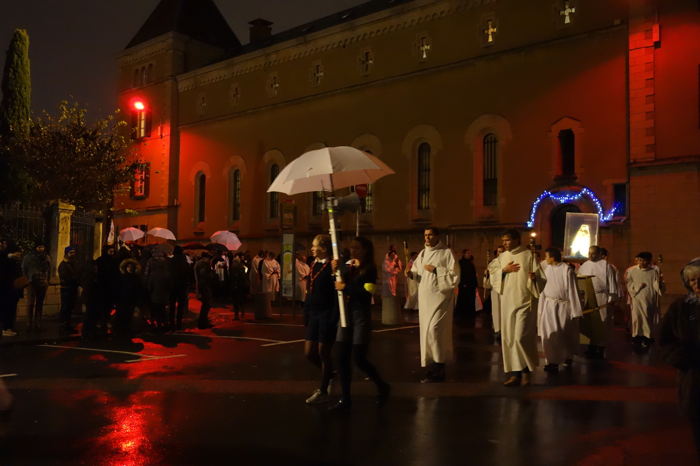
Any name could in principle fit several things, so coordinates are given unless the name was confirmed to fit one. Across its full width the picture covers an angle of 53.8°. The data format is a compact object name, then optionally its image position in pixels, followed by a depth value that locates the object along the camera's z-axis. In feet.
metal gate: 59.82
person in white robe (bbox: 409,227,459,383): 28.48
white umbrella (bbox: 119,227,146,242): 100.44
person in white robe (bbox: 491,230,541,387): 27.99
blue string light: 72.28
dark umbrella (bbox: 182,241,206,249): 86.00
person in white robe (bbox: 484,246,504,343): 42.88
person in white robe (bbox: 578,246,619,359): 39.37
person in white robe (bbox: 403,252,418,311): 54.91
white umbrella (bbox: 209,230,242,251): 81.41
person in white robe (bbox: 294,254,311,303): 67.24
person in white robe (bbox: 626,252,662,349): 43.16
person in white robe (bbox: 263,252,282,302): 63.40
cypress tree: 85.40
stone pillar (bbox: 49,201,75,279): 55.67
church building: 69.05
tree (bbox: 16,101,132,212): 86.99
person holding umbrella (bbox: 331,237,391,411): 23.81
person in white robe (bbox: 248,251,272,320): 59.31
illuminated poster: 49.24
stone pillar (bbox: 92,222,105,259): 62.39
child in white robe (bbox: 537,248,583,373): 32.35
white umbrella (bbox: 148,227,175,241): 88.17
